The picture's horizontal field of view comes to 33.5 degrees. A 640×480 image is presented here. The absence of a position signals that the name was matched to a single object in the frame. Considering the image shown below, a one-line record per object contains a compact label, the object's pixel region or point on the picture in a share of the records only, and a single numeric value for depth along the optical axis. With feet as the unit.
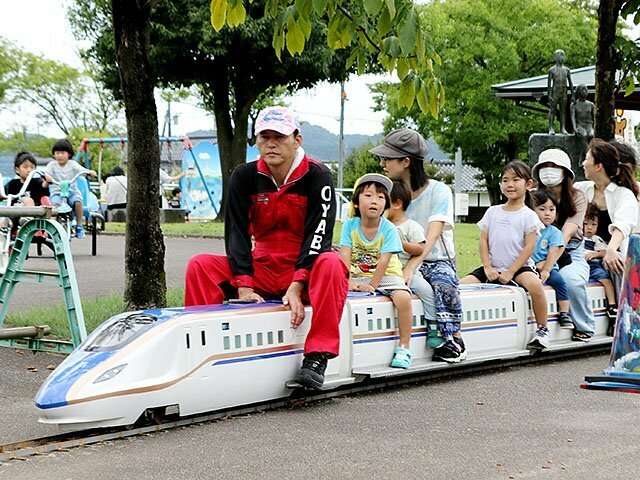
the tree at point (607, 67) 42.01
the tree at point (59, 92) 189.91
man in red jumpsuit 21.61
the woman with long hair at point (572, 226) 30.17
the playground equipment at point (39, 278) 25.05
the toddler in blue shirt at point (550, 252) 29.78
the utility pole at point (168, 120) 245.26
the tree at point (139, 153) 30.22
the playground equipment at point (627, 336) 24.62
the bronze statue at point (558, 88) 59.67
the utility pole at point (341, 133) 198.90
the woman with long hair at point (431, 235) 25.54
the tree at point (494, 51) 177.06
